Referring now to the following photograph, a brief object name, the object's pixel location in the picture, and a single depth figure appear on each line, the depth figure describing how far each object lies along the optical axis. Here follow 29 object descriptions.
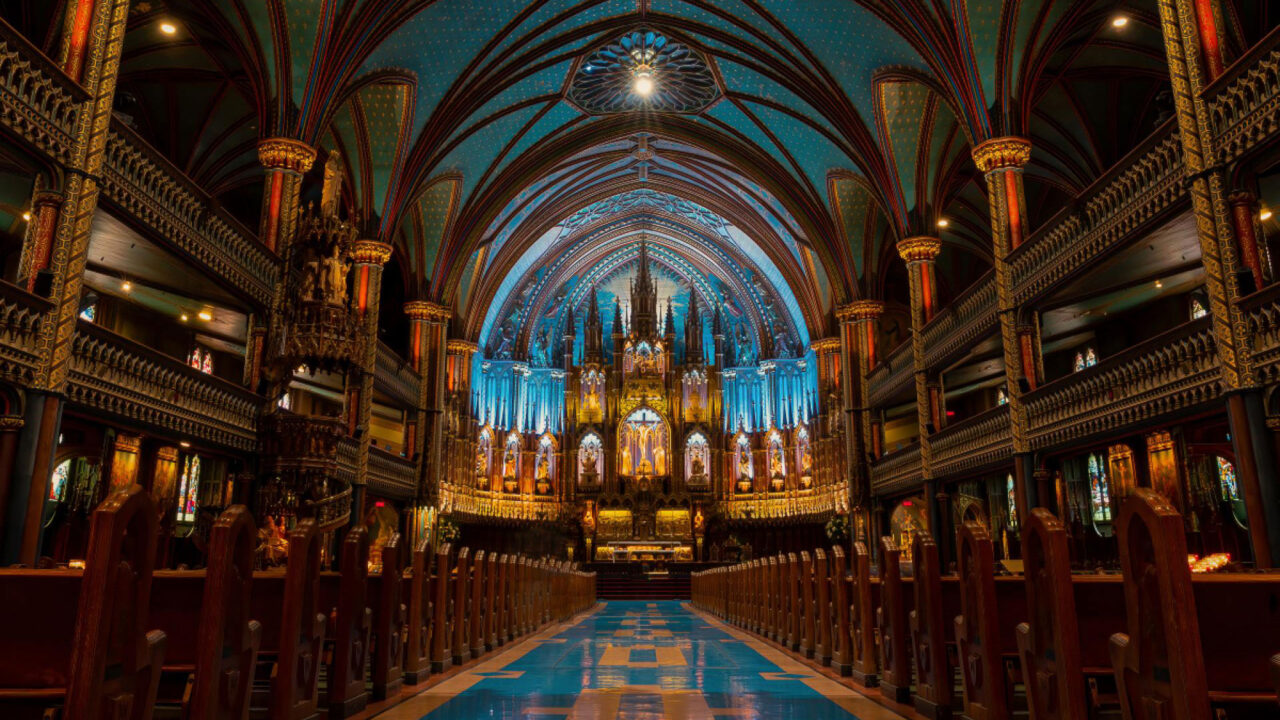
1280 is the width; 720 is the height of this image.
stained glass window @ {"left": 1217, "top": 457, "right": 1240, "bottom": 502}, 15.27
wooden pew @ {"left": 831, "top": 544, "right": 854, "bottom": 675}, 8.89
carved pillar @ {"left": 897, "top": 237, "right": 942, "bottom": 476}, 21.31
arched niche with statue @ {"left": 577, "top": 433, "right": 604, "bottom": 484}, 35.31
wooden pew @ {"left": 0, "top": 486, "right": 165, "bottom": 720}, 3.10
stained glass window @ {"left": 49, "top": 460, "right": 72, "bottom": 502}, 16.44
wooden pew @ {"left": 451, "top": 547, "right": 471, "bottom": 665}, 9.64
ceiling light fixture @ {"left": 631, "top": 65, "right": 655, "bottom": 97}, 25.98
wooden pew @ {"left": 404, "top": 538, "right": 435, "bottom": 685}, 8.19
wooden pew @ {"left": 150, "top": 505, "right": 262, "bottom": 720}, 4.03
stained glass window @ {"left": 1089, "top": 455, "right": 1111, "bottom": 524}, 18.58
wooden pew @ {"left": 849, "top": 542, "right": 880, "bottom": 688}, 8.09
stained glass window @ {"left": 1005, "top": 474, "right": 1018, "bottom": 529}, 22.11
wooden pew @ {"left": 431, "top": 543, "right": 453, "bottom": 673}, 9.02
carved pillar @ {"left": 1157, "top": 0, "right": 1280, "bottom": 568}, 9.41
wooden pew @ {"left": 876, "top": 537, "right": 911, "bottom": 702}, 7.03
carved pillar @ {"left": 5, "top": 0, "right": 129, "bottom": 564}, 9.36
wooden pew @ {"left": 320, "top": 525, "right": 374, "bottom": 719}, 6.24
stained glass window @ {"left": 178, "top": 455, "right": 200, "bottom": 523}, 19.02
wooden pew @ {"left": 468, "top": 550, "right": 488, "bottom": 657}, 10.37
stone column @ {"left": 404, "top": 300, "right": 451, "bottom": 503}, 26.67
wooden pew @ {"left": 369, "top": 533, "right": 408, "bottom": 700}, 7.16
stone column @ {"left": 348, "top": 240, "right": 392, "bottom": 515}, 20.19
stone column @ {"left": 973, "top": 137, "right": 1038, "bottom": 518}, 15.73
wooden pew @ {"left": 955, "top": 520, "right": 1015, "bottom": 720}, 5.03
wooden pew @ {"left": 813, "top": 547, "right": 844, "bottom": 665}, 9.66
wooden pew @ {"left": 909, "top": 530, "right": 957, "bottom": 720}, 6.02
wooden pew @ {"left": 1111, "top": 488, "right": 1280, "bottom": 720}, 3.19
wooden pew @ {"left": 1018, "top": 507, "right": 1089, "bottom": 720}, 3.94
